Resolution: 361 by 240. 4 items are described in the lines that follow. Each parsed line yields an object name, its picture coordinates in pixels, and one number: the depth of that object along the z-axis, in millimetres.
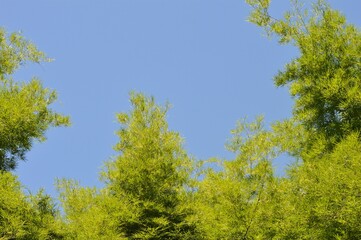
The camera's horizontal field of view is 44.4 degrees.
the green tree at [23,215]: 8789
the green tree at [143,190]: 10906
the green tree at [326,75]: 8627
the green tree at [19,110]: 9625
